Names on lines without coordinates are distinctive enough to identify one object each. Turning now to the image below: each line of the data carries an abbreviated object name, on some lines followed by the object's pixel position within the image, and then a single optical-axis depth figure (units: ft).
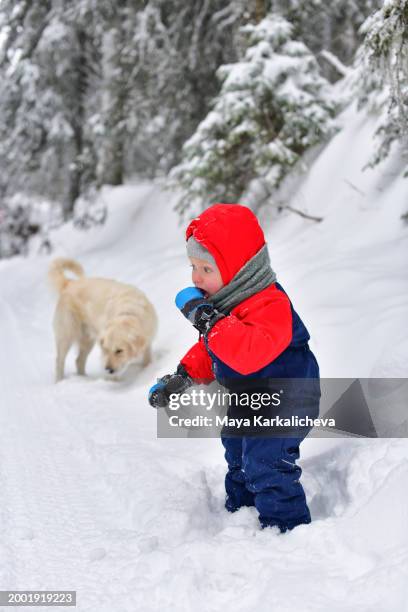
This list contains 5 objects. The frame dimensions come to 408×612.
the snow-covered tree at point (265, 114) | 26.25
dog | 17.69
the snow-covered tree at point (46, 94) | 47.01
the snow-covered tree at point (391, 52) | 11.12
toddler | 7.34
